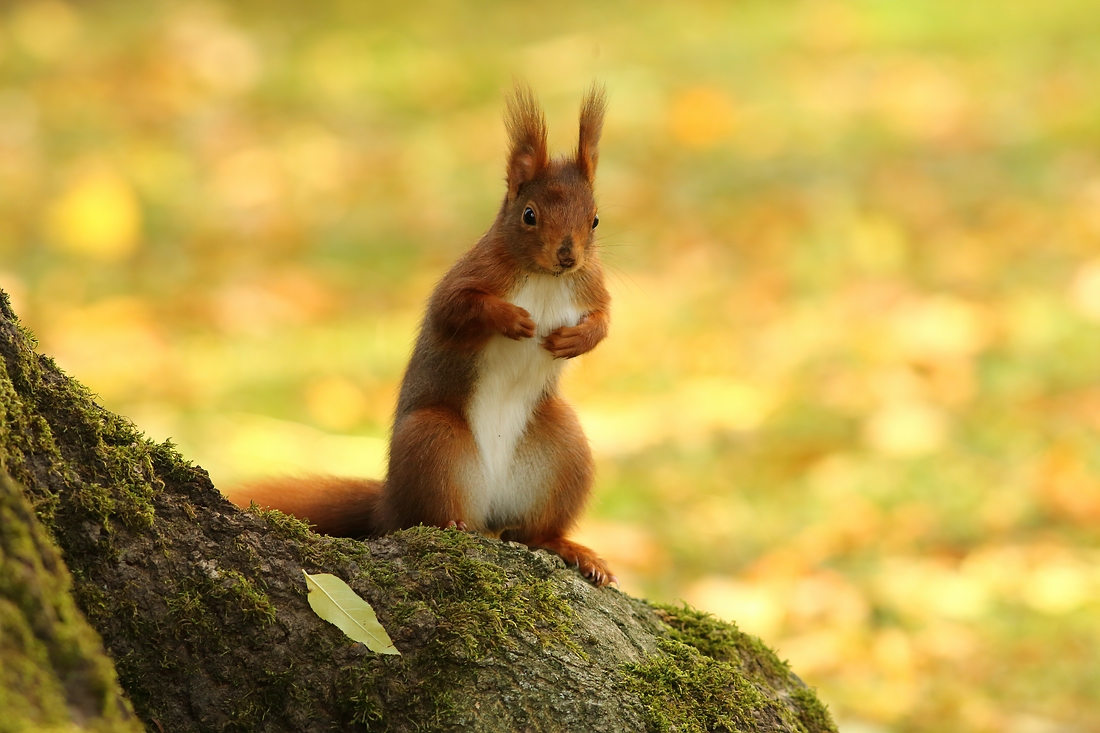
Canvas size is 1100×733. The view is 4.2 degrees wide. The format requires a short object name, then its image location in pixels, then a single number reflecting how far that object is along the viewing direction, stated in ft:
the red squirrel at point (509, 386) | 23.31
